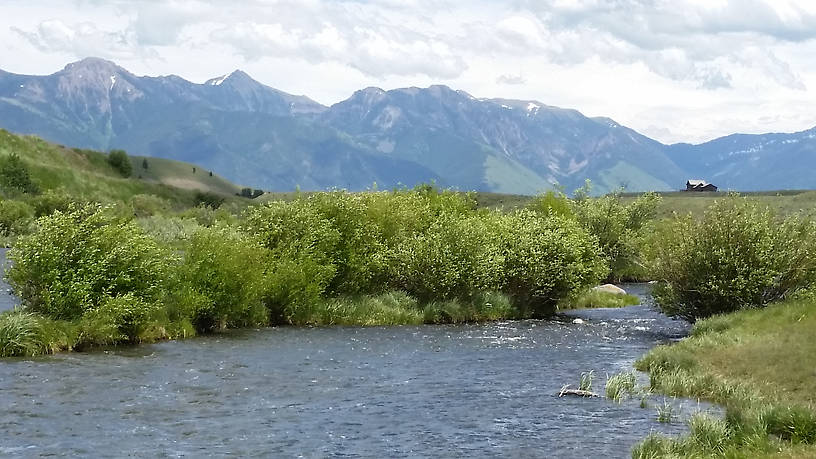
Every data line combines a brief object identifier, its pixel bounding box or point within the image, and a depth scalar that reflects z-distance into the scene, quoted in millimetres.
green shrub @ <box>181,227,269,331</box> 50000
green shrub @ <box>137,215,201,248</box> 124375
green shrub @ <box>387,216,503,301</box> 61500
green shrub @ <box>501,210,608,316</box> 65163
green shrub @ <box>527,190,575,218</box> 97375
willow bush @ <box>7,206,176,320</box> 41906
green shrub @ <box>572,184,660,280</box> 103688
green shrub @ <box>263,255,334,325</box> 55188
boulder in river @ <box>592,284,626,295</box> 85375
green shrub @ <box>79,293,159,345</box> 41656
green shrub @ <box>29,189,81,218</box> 148938
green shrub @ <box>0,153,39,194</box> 192875
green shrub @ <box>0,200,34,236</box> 124312
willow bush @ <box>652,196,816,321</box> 49656
